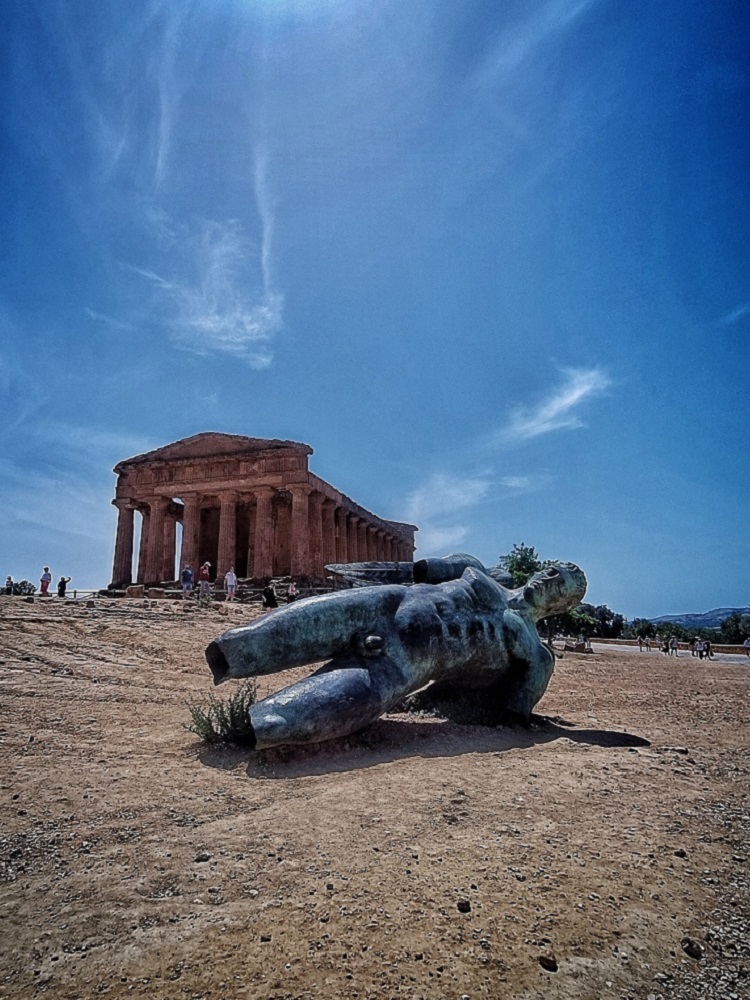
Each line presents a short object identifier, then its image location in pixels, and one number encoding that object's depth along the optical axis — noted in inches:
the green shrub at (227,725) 190.7
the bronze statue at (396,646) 180.2
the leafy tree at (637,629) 2169.0
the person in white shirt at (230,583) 877.8
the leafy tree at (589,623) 1435.8
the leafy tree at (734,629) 2137.1
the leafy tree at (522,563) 1391.5
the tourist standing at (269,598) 717.6
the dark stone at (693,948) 80.0
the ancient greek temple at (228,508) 1235.9
